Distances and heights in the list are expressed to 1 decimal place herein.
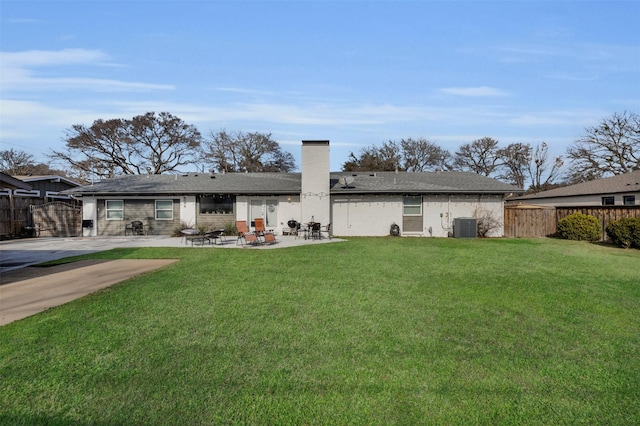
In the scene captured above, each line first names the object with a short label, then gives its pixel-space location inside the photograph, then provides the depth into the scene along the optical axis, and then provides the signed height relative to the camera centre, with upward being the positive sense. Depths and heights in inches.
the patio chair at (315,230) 661.3 -26.0
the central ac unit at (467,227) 695.7 -25.0
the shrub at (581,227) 624.7 -25.5
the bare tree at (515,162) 1621.6 +252.2
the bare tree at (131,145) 1350.9 +303.9
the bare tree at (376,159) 1600.6 +281.0
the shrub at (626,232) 535.8 -30.4
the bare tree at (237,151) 1573.6 +310.0
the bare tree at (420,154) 1663.4 +298.7
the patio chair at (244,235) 543.8 -28.5
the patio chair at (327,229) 695.3 -26.2
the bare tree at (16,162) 1548.7 +270.7
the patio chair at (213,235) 541.6 -27.0
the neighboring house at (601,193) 826.8 +56.9
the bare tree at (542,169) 1623.6 +218.8
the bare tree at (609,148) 1250.0 +248.6
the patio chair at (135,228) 738.2 -19.7
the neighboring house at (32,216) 705.6 +9.2
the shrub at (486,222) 721.0 -15.6
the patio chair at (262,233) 570.6 -28.1
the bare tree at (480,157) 1635.1 +283.2
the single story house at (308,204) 726.5 +27.6
